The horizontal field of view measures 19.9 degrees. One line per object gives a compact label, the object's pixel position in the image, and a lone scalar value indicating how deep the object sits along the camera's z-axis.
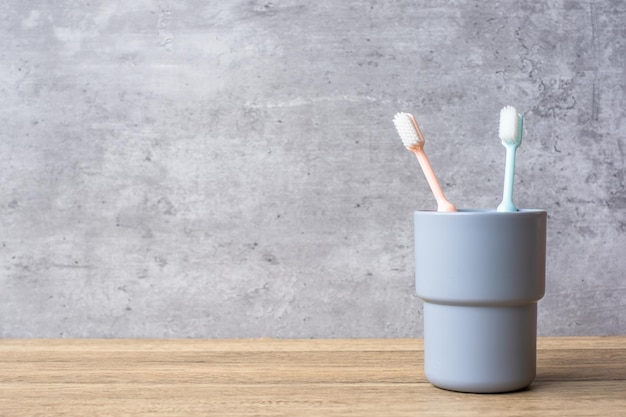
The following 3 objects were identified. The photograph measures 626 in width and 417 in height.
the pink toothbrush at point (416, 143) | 1.12
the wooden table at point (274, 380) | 1.07
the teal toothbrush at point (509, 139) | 1.11
